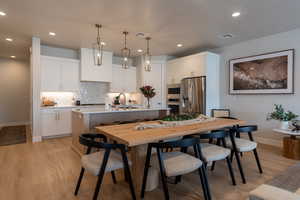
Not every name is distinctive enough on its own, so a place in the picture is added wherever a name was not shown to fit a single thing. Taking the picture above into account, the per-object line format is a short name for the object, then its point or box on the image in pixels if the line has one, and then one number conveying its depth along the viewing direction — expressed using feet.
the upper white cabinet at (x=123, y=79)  19.06
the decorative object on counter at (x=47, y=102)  15.61
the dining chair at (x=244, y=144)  7.81
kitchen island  10.12
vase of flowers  12.34
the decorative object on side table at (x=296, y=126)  10.67
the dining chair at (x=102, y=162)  5.51
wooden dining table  5.64
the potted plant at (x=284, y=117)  11.06
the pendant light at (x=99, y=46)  10.34
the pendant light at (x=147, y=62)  11.65
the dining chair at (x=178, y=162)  5.45
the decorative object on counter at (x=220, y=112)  15.30
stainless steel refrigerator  15.29
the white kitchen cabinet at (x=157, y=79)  19.22
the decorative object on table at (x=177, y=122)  7.13
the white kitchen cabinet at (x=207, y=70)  15.25
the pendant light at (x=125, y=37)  11.77
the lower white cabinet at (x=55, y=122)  14.67
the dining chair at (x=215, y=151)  6.68
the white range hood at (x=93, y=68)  16.60
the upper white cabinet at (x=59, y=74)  15.11
